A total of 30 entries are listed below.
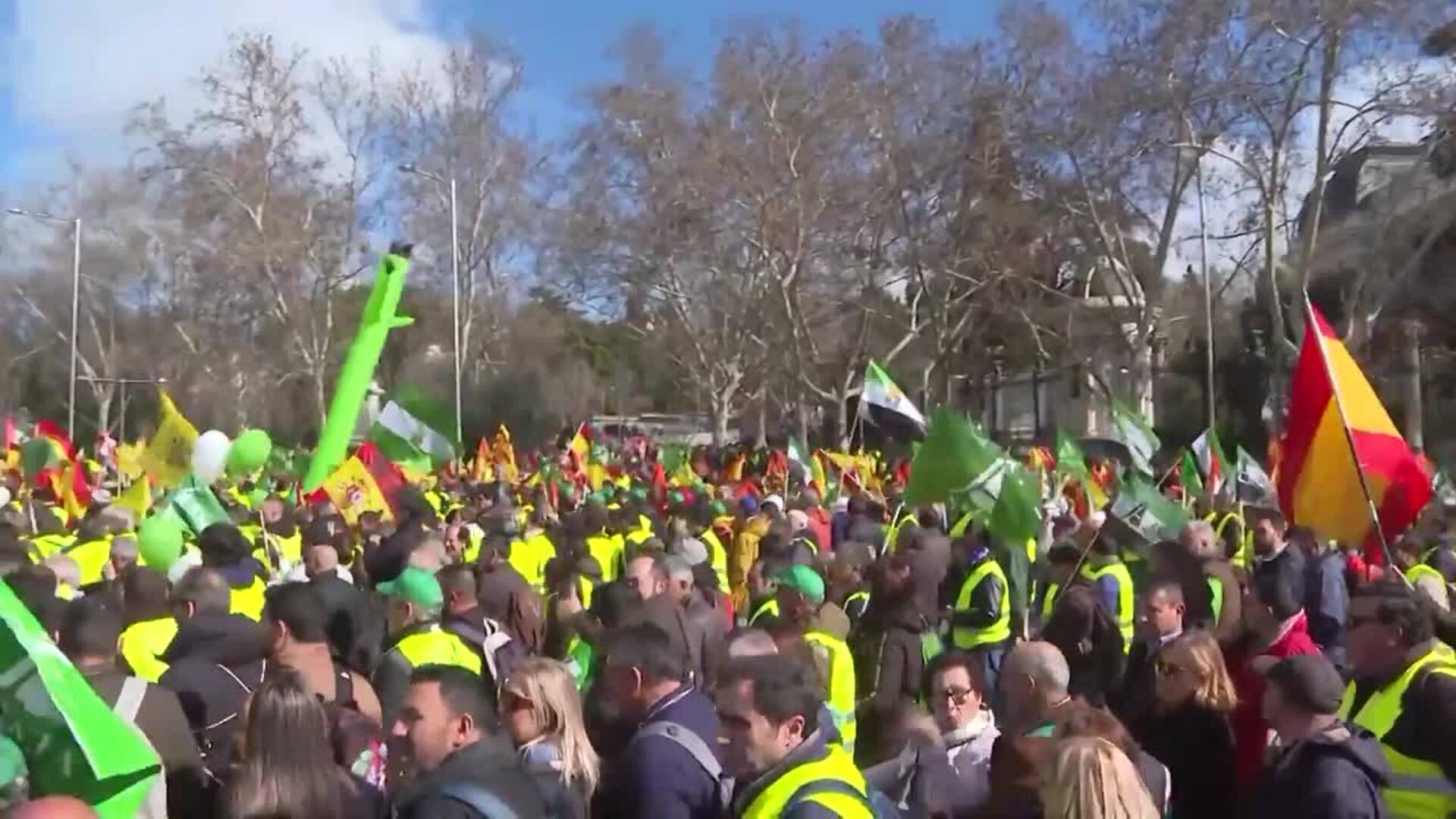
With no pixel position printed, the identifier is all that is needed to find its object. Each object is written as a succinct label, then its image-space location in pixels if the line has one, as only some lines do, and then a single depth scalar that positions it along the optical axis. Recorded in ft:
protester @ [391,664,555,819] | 10.42
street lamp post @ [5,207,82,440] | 122.93
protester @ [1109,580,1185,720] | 17.74
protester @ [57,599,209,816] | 12.44
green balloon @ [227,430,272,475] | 33.19
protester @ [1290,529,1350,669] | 25.75
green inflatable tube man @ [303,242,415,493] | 31.07
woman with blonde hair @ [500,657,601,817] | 12.56
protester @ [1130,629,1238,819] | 14.90
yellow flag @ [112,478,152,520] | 33.27
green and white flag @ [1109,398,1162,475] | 44.39
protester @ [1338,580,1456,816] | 13.20
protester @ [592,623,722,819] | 12.24
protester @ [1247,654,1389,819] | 11.82
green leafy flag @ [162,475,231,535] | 27.58
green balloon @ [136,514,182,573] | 22.48
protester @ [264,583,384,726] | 14.60
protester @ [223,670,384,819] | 10.99
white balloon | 31.86
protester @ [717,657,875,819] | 10.60
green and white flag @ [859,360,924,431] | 43.39
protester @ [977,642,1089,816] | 11.70
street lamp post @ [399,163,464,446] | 114.93
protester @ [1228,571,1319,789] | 15.78
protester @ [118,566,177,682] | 16.53
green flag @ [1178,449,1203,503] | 47.98
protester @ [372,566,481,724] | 16.35
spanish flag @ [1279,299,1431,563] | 20.53
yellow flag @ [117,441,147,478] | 51.78
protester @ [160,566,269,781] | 13.91
